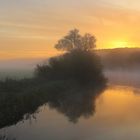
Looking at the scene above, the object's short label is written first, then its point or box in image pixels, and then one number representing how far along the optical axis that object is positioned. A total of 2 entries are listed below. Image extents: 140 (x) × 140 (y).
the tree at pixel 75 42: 29.00
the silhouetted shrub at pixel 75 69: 22.17
